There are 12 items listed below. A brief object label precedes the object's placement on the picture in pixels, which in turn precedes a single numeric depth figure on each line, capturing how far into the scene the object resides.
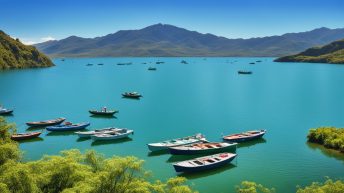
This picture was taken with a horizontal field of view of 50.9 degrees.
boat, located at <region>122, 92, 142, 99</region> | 127.38
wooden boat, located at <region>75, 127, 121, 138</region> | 72.12
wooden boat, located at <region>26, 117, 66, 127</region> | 81.06
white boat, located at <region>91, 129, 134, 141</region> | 68.94
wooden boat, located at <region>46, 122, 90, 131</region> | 76.75
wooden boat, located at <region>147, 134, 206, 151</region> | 61.59
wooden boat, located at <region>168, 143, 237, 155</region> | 58.62
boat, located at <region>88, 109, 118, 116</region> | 95.06
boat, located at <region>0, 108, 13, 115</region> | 93.81
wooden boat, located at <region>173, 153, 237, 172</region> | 50.56
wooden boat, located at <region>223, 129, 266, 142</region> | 67.38
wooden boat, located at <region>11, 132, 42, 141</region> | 69.53
